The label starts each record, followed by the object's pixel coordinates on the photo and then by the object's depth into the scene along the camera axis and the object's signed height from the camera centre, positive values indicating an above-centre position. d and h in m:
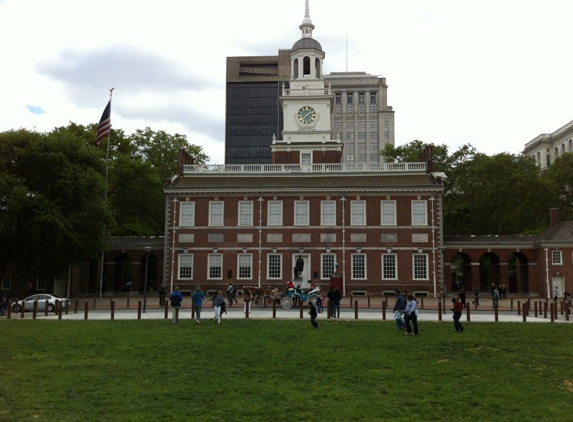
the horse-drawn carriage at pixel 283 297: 30.59 -1.21
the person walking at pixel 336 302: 26.08 -1.20
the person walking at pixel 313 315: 21.50 -1.51
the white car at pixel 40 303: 31.69 -1.57
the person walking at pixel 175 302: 22.94 -1.06
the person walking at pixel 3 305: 29.81 -1.61
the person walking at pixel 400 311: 21.12 -1.31
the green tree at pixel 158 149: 66.06 +15.01
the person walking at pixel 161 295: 35.58 -1.25
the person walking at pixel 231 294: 34.88 -1.11
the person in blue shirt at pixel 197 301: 23.59 -1.06
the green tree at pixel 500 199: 56.88 +8.01
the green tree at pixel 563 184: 58.75 +9.84
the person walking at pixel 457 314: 20.81 -1.41
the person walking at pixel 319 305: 28.86 -1.48
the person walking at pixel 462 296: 28.99 -1.00
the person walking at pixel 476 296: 33.70 -1.19
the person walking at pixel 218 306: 23.22 -1.24
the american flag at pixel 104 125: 42.38 +11.46
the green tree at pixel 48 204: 38.25 +5.09
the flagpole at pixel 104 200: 44.12 +6.08
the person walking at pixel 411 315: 19.89 -1.36
